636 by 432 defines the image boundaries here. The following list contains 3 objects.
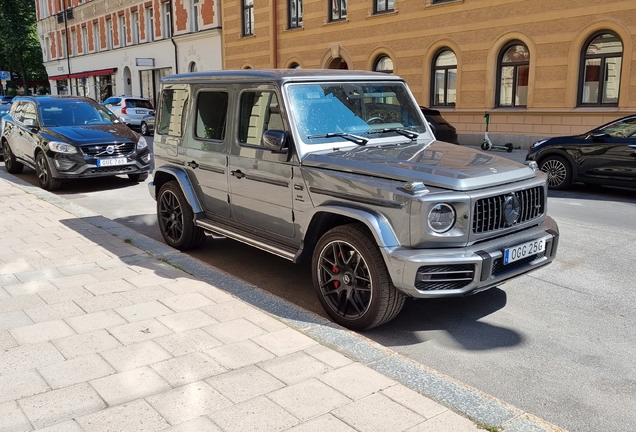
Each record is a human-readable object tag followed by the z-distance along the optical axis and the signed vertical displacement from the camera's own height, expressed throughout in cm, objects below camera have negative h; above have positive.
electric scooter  1783 -159
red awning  4312 +164
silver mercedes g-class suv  400 -73
